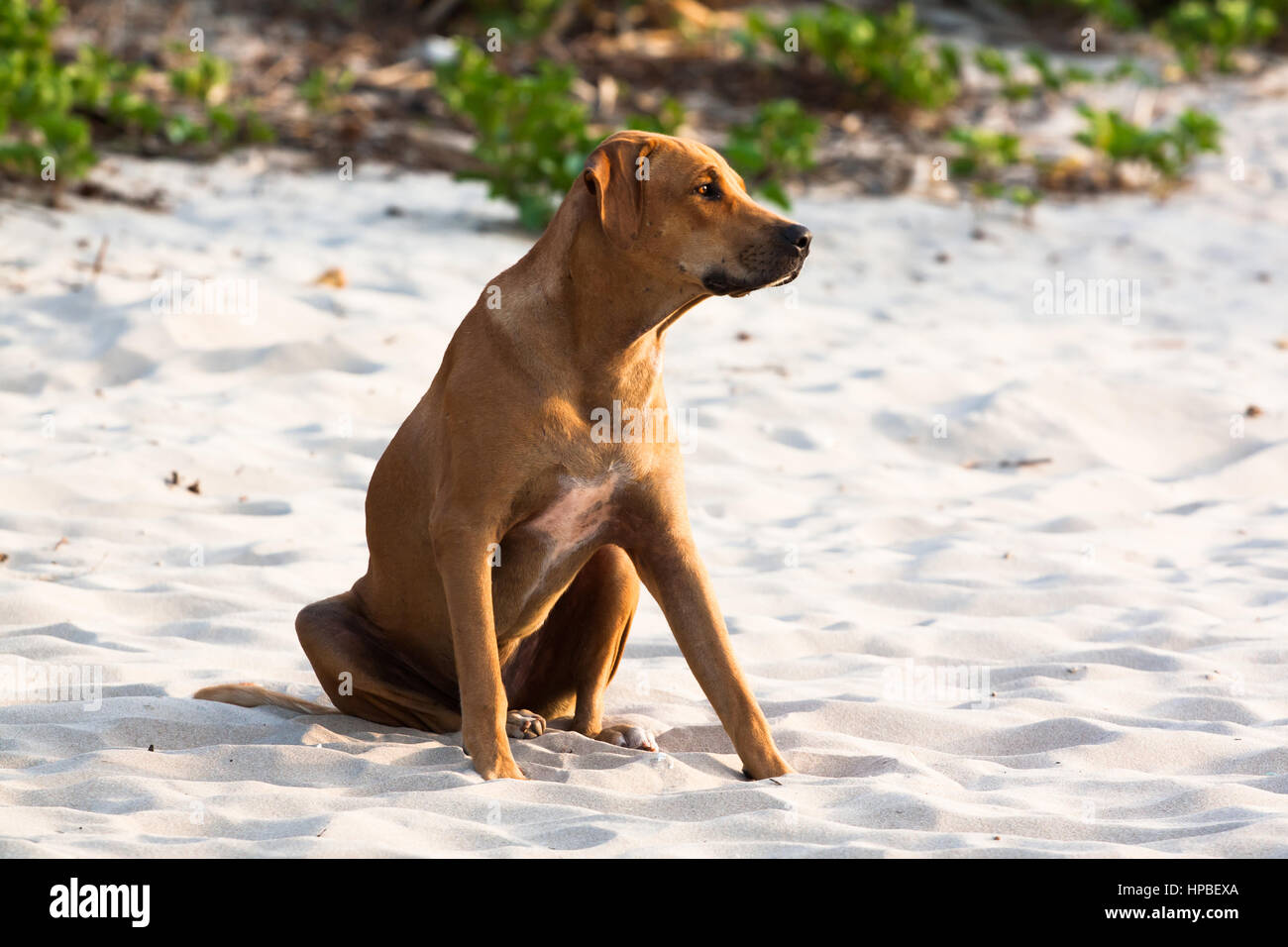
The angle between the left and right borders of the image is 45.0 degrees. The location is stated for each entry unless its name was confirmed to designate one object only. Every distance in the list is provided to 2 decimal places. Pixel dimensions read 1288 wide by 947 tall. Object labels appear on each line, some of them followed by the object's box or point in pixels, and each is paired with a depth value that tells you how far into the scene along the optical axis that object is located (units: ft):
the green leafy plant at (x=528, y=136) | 31.58
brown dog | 12.48
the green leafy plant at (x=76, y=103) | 30.50
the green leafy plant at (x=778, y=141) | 35.24
